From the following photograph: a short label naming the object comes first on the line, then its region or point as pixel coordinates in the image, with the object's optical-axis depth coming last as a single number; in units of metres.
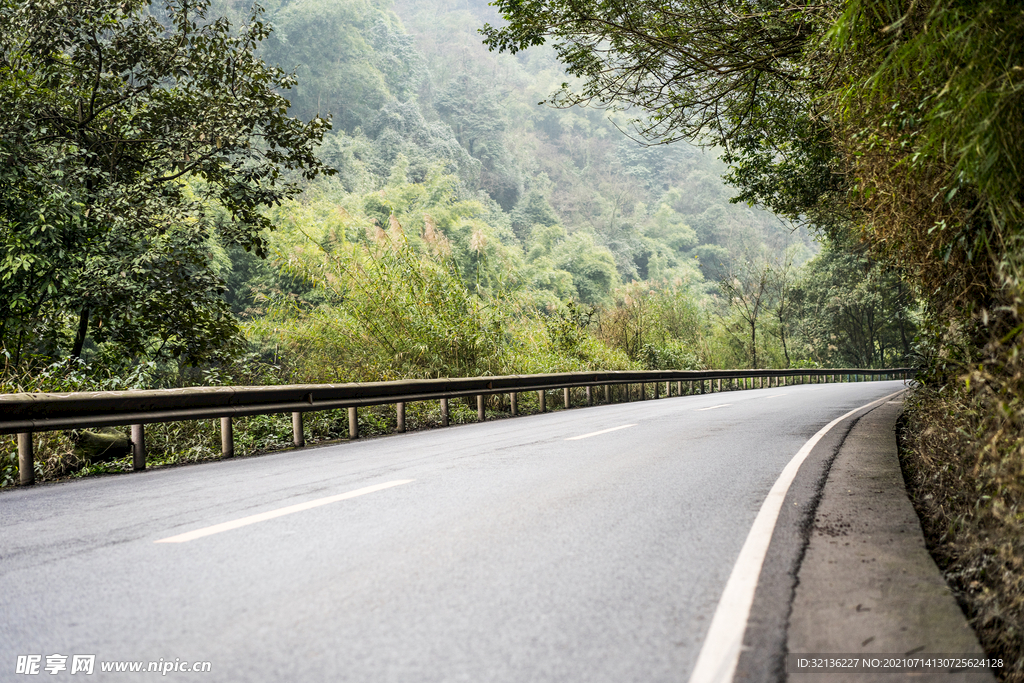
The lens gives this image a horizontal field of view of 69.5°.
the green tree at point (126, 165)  11.99
